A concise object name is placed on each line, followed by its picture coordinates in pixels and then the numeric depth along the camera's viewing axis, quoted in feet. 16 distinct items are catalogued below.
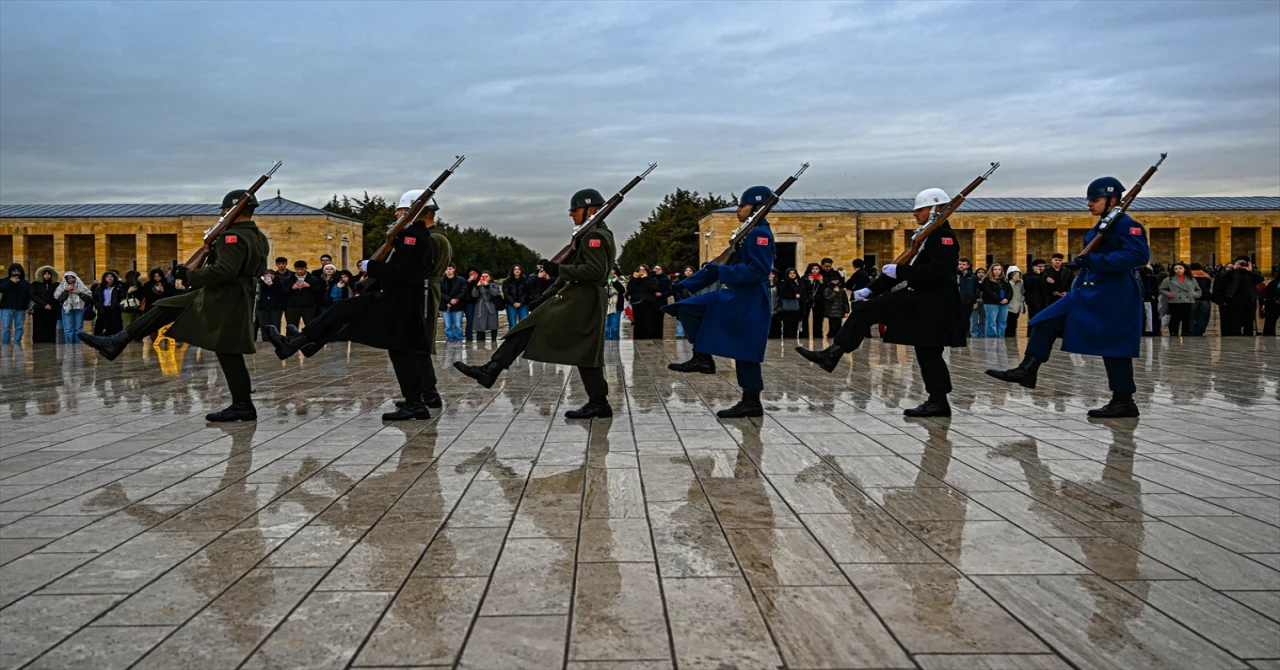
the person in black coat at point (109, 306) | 67.31
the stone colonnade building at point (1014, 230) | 158.30
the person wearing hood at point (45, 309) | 65.87
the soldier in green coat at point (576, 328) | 25.38
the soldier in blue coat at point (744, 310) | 25.31
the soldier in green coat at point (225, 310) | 25.59
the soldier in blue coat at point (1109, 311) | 25.07
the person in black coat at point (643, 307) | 68.54
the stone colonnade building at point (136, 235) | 155.84
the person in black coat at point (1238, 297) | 69.10
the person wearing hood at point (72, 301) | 64.85
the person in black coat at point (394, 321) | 25.63
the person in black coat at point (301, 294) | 62.39
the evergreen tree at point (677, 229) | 209.77
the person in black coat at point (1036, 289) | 66.69
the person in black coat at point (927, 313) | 25.22
